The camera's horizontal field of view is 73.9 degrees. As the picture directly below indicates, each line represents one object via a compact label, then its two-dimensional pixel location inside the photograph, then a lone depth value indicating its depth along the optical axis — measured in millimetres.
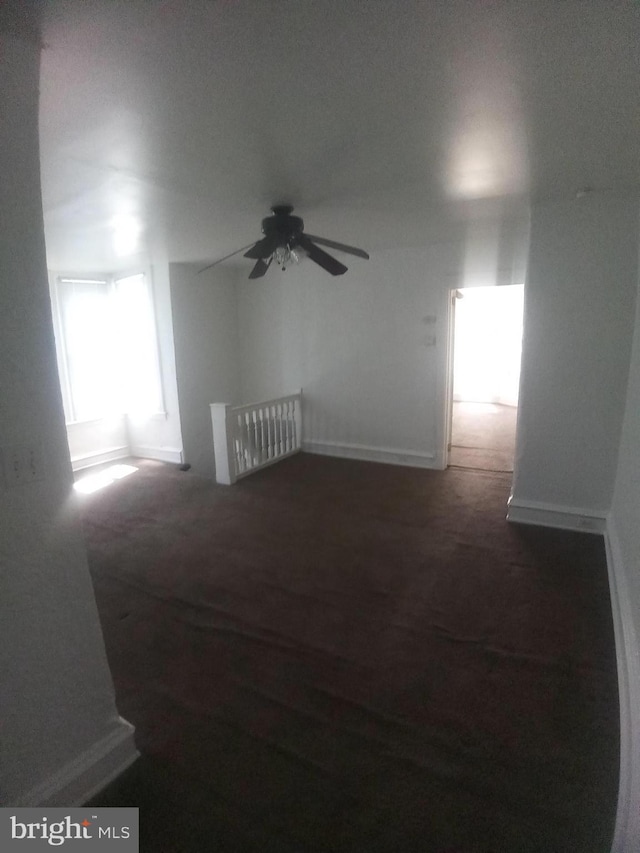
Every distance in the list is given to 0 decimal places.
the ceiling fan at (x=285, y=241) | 2824
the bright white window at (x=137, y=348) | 5387
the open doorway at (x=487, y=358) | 7573
